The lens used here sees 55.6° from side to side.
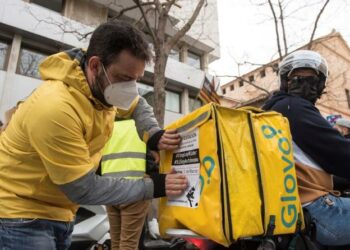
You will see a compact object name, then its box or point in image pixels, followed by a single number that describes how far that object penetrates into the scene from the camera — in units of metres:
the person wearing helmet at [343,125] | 3.46
